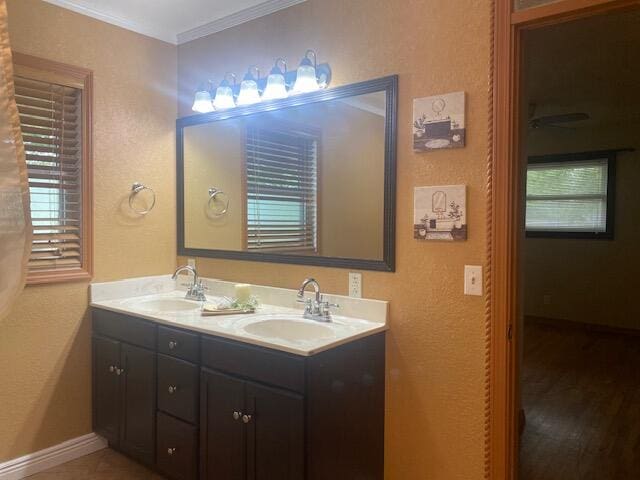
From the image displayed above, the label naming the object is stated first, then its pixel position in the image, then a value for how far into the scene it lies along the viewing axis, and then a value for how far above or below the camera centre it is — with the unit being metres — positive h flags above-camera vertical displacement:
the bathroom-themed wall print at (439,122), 1.96 +0.44
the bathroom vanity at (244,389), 1.81 -0.71
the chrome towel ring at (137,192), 2.91 +0.20
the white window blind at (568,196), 5.50 +0.37
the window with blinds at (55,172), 2.48 +0.29
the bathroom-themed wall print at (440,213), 1.96 +0.06
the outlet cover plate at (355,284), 2.28 -0.28
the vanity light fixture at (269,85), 2.37 +0.75
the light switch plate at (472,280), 1.92 -0.21
